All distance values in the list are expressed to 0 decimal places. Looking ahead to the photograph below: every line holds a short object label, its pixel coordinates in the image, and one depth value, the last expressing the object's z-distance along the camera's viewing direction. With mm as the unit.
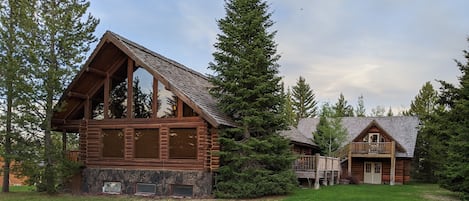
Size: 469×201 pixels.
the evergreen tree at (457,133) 17562
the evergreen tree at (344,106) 61656
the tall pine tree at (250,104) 16141
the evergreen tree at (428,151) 21016
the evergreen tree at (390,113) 60000
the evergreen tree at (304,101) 66188
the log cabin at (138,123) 16781
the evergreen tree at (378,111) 58031
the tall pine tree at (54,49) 17109
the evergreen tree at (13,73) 16891
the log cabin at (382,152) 29042
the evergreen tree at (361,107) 55250
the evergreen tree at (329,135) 29797
